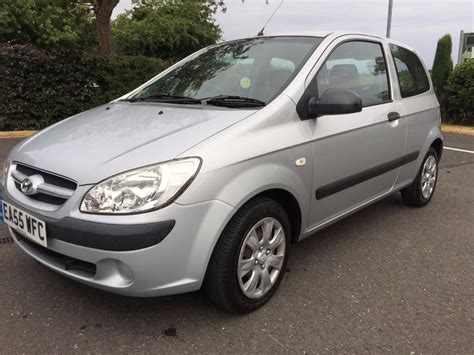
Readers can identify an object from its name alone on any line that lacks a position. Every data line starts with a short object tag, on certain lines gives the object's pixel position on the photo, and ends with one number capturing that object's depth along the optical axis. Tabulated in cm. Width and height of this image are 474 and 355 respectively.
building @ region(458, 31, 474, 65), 1502
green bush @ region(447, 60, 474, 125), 1081
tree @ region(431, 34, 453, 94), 1176
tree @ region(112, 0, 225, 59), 2198
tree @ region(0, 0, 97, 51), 2128
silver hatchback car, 211
